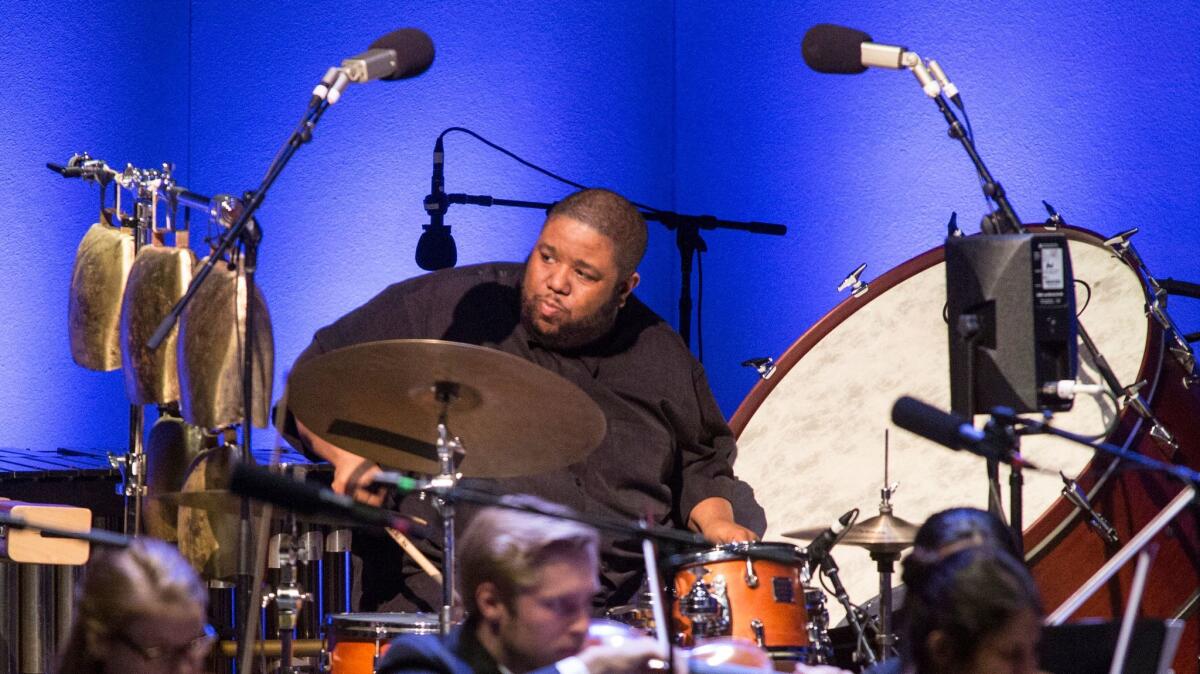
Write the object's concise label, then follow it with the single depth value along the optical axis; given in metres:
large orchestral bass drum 9.32
